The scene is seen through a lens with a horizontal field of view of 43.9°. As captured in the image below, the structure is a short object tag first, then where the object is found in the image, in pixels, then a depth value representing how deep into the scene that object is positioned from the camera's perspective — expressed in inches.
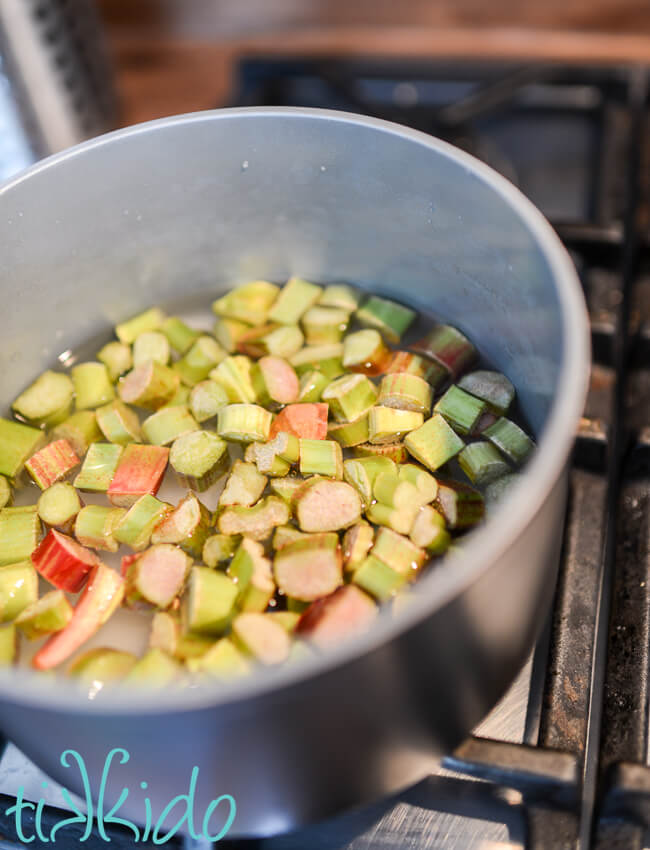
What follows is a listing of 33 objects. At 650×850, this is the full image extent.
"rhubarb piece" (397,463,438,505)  26.4
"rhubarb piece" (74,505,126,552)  27.1
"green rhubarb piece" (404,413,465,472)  27.5
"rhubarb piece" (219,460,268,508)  27.0
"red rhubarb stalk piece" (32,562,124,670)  23.8
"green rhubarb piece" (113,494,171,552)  26.7
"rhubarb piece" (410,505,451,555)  25.2
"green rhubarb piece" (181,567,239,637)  23.4
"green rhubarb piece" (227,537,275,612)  23.7
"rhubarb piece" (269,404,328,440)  28.4
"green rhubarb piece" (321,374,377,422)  28.8
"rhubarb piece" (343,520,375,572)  24.5
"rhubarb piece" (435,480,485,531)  25.8
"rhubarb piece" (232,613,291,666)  22.1
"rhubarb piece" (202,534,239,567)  25.5
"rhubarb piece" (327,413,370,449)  28.5
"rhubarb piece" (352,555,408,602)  23.7
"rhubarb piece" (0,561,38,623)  25.4
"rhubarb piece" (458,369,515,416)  28.4
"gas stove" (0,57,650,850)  22.3
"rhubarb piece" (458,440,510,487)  27.0
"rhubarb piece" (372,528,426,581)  24.4
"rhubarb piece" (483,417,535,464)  27.1
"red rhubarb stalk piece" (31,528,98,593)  25.6
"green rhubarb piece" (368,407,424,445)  28.2
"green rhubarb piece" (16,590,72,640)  24.2
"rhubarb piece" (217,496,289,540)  26.0
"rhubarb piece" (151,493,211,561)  26.3
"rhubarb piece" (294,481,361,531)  25.7
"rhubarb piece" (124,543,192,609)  24.6
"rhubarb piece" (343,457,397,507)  26.8
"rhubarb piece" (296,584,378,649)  22.0
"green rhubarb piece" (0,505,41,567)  26.8
